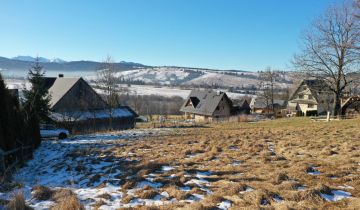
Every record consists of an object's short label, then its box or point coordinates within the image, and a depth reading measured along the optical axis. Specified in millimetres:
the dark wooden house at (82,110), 36469
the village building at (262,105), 89600
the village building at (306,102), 59281
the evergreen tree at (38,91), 26291
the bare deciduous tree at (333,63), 28428
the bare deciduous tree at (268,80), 64981
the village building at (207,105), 58688
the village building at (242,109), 66188
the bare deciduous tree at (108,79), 41094
